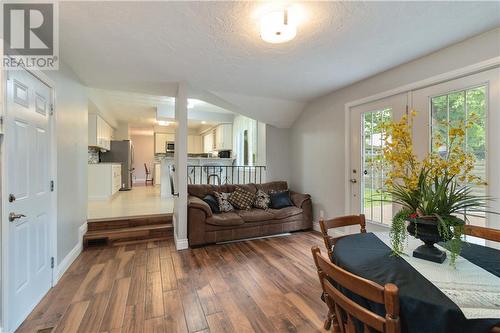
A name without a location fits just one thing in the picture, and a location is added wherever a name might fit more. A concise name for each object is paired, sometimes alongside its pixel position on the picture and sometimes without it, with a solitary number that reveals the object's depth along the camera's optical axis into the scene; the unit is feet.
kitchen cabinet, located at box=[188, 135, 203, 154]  33.12
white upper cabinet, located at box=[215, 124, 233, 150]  23.54
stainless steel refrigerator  24.93
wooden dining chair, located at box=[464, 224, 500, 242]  4.75
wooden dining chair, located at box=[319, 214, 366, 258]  5.24
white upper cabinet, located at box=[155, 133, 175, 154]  31.22
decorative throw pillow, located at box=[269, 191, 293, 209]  13.69
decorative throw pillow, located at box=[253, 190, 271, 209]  13.56
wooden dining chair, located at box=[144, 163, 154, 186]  32.94
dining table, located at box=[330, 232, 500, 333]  2.65
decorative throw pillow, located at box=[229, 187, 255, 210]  13.17
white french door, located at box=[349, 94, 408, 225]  9.78
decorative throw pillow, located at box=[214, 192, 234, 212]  12.60
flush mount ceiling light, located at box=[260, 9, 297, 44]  5.49
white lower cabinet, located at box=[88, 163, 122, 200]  17.99
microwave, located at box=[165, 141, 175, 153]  31.27
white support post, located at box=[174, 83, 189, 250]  10.75
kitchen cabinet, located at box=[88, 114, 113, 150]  18.70
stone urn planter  3.92
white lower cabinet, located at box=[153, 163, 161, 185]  26.60
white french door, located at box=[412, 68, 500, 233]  6.57
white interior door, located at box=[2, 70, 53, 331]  5.35
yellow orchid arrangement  3.79
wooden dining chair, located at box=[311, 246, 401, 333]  2.43
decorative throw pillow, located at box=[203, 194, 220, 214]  12.32
